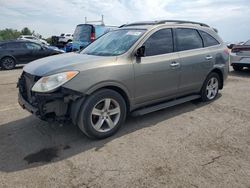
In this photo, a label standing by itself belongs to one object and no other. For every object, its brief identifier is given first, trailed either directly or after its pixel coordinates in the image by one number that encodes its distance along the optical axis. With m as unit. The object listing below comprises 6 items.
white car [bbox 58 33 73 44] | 17.46
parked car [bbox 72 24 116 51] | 8.83
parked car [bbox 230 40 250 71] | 6.38
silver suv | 2.61
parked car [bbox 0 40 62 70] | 9.07
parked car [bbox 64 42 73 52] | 9.51
